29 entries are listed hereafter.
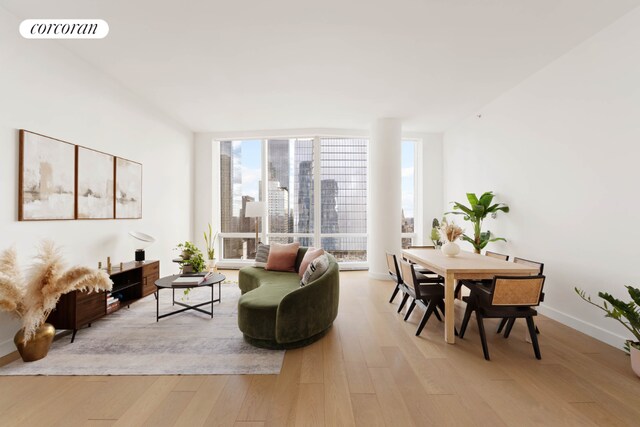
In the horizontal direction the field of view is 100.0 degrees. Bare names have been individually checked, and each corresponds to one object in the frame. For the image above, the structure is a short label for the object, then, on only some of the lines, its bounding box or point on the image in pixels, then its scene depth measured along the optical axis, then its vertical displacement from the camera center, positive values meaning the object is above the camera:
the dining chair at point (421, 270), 4.23 -0.90
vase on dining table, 3.58 -0.46
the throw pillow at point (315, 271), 3.01 -0.65
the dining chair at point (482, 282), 3.00 -0.78
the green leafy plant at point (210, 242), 5.86 -0.68
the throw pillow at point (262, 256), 4.55 -0.73
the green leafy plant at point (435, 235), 5.76 -0.45
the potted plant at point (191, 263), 3.84 -0.71
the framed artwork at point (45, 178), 2.65 +0.37
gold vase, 2.41 -1.19
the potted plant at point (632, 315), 2.18 -0.83
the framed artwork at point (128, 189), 3.95 +0.37
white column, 5.40 +0.55
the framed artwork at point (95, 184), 3.29 +0.38
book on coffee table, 3.24 -0.84
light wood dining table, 2.72 -0.59
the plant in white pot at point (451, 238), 3.59 -0.32
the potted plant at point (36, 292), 2.32 -0.72
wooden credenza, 2.74 -1.00
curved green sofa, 2.59 -1.01
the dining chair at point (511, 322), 2.90 -1.19
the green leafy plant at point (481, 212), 4.28 +0.04
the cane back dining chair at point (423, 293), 2.97 -0.89
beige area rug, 2.30 -1.33
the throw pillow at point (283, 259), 4.31 -0.73
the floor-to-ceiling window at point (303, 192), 6.36 +0.52
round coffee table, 3.28 -0.88
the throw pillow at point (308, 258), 3.95 -0.66
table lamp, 3.87 -0.49
